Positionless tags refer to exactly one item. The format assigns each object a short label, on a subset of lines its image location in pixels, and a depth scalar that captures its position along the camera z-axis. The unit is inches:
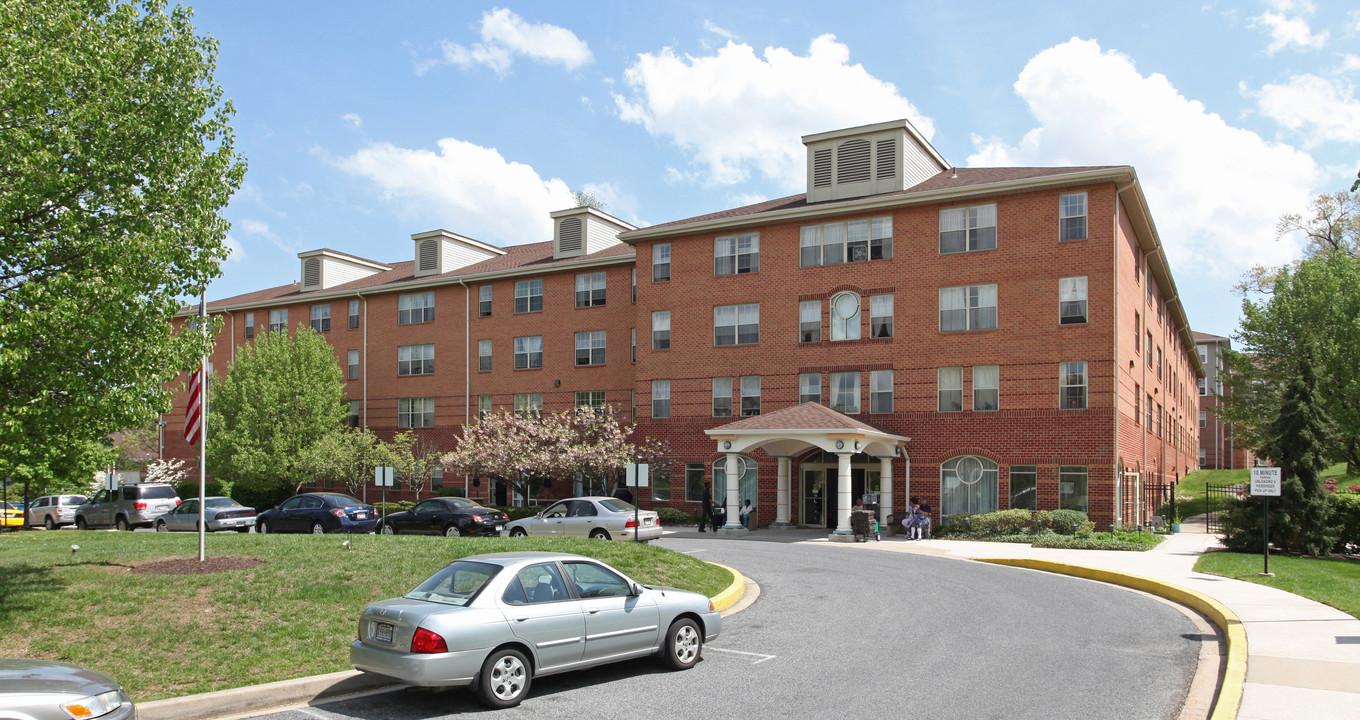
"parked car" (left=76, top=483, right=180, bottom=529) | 1402.6
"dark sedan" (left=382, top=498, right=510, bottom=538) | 1141.1
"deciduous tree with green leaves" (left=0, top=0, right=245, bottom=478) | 453.7
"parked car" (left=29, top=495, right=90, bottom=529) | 1594.5
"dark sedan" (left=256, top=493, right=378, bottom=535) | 1172.5
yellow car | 1554.7
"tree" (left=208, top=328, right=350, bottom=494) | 1723.7
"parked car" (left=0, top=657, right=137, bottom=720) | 251.3
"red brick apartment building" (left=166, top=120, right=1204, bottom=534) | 1227.2
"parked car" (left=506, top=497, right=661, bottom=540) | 1039.6
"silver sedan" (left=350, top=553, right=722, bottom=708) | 354.3
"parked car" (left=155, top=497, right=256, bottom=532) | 1248.2
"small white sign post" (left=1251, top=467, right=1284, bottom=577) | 761.0
